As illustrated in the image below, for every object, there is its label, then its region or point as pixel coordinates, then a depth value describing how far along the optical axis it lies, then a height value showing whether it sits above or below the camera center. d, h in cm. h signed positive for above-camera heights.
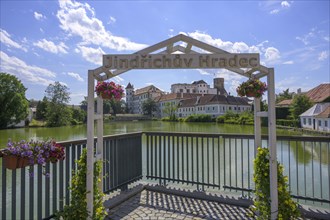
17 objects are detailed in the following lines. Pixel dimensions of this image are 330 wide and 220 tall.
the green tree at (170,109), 6950 +117
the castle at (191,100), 6116 +381
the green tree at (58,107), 4422 +128
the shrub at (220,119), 4762 -122
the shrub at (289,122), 2925 -127
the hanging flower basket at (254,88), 300 +30
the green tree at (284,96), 5537 +396
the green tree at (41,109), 5210 +111
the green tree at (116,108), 8116 +188
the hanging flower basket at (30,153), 229 -38
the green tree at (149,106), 7950 +234
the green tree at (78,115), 5237 -27
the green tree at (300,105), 2950 +87
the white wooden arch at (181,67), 278 +49
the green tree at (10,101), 3531 +190
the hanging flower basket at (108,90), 299 +29
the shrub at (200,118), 5228 -109
